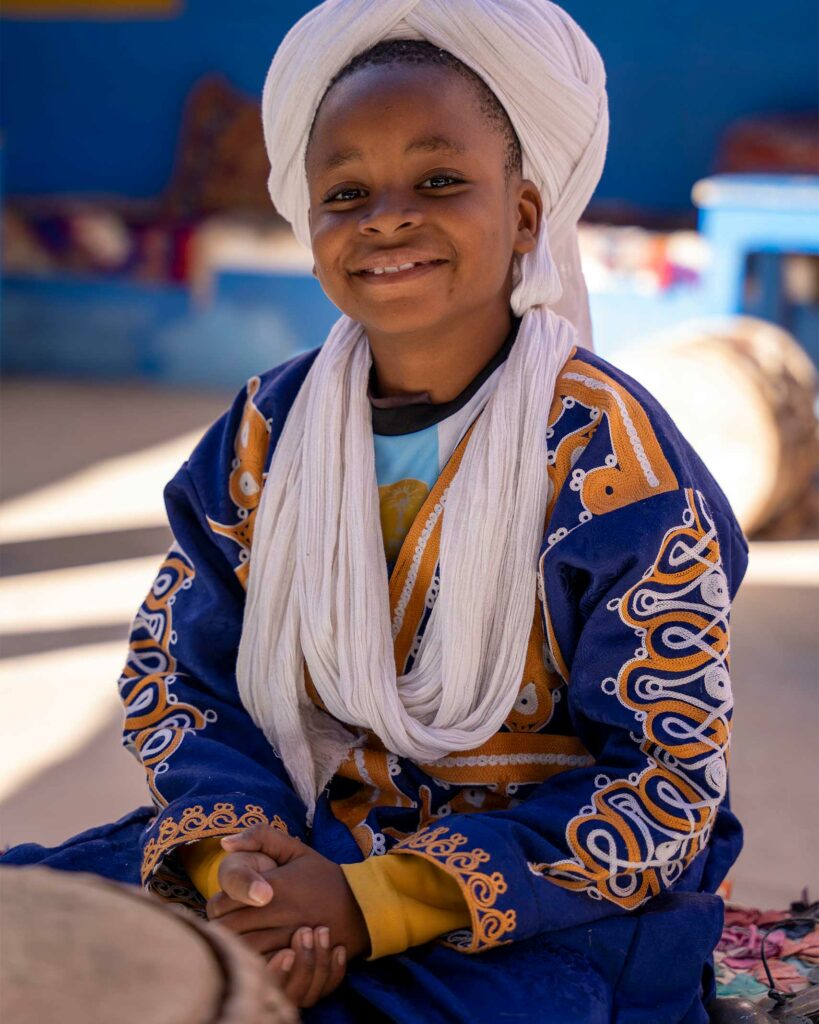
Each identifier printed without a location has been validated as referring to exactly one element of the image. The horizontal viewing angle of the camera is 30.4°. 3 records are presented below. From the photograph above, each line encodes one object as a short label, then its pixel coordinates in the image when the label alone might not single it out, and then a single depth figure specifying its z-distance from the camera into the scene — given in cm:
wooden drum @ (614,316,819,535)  484
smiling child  165
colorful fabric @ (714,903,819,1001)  211
